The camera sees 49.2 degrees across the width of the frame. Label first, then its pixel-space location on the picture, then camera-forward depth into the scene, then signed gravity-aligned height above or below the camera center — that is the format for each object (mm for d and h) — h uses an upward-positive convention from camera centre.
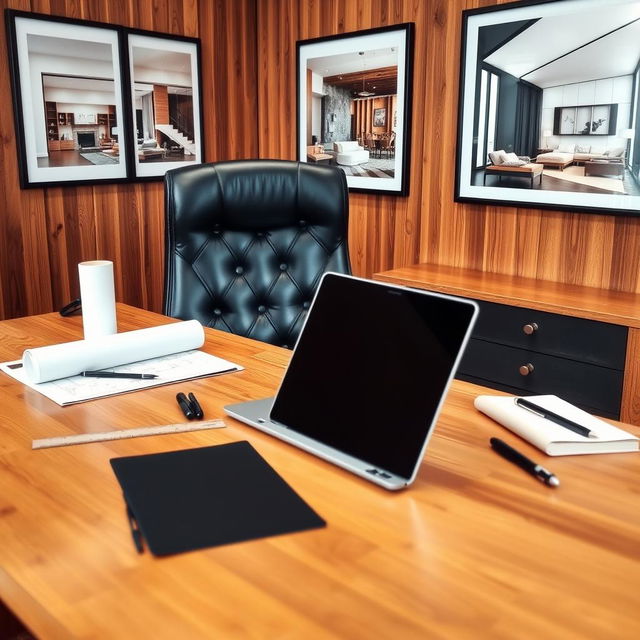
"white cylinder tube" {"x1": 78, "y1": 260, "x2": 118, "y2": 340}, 1613 -343
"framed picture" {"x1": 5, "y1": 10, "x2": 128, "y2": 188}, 3053 +227
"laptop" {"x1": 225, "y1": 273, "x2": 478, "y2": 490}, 1013 -347
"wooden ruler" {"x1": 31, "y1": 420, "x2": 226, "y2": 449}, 1148 -468
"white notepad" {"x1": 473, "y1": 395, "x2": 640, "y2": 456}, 1138 -462
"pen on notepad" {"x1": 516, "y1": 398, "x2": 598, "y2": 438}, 1172 -455
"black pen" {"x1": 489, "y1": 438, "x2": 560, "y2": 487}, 1026 -468
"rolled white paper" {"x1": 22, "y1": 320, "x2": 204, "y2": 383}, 1430 -423
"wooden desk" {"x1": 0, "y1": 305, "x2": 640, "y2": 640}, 713 -470
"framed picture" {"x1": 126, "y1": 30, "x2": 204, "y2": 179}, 3500 +240
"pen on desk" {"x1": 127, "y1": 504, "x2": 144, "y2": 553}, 839 -463
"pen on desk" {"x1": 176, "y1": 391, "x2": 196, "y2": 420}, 1261 -462
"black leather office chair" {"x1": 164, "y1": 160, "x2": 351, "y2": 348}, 2123 -285
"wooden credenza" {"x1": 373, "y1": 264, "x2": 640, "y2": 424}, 2402 -679
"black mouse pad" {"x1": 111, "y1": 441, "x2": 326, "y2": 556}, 872 -463
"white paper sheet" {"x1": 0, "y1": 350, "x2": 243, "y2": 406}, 1381 -468
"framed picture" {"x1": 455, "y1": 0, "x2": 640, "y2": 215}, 2676 +174
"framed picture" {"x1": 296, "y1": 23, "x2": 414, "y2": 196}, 3393 +226
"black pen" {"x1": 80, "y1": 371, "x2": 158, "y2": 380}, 1457 -460
